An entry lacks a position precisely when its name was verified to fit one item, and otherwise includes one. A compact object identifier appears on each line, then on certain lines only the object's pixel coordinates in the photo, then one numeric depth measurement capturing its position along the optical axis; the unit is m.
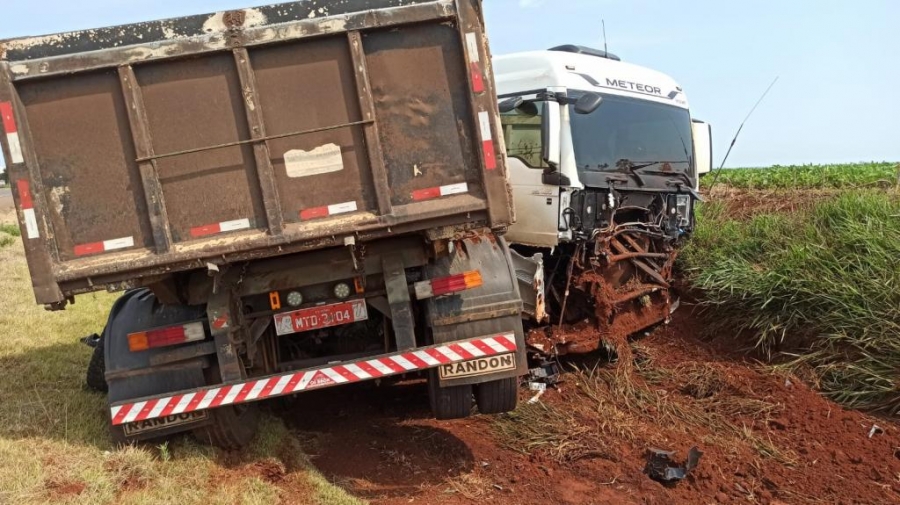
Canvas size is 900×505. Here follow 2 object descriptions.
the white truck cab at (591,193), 6.39
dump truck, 3.72
